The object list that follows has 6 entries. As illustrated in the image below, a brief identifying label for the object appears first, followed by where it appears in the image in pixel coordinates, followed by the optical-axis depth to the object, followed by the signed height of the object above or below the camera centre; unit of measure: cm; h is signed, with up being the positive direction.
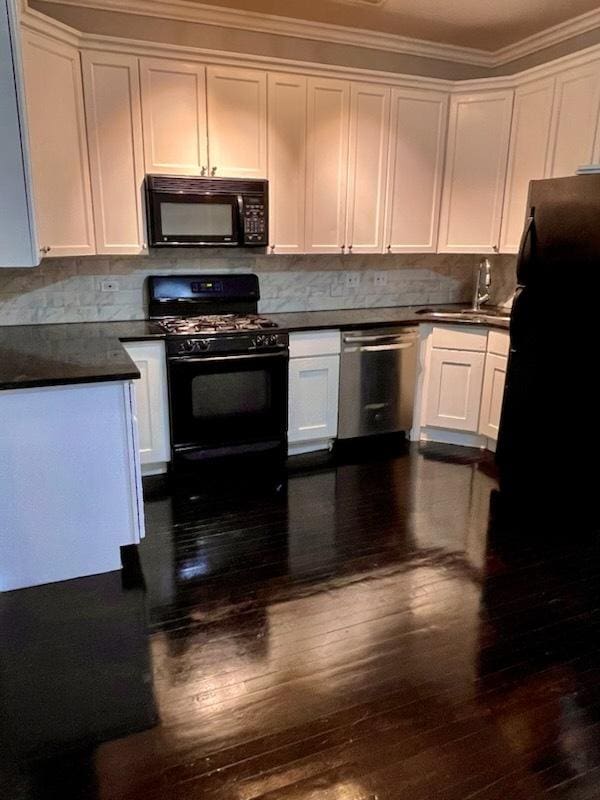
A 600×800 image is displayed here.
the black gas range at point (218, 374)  329 -71
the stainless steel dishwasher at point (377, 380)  379 -85
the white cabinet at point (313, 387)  362 -86
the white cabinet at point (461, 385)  381 -88
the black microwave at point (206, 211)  329 +23
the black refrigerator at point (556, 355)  297 -54
